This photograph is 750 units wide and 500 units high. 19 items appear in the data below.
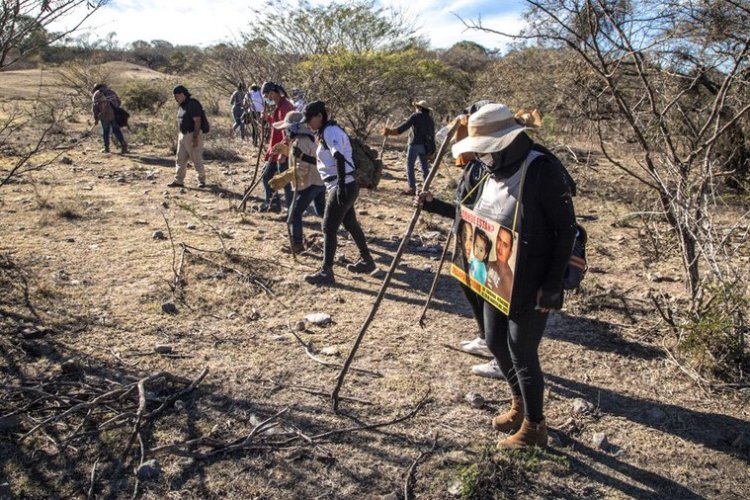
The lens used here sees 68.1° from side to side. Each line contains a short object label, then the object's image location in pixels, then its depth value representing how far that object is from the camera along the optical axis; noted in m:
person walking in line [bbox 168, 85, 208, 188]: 8.25
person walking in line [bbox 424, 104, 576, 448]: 2.45
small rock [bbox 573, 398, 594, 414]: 3.28
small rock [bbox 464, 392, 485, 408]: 3.30
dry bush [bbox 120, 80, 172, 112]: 18.16
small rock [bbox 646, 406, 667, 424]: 3.20
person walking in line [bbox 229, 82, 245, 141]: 12.99
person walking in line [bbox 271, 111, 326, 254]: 5.46
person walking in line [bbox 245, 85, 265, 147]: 8.84
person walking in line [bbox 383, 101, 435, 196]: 8.33
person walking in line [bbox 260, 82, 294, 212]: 6.57
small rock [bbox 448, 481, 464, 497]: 2.61
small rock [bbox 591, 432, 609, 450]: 2.96
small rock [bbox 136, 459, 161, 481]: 2.70
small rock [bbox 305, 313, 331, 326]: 4.41
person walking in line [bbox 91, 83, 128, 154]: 10.31
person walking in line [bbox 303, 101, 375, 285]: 4.78
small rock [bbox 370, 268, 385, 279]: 5.42
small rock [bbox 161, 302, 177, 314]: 4.49
